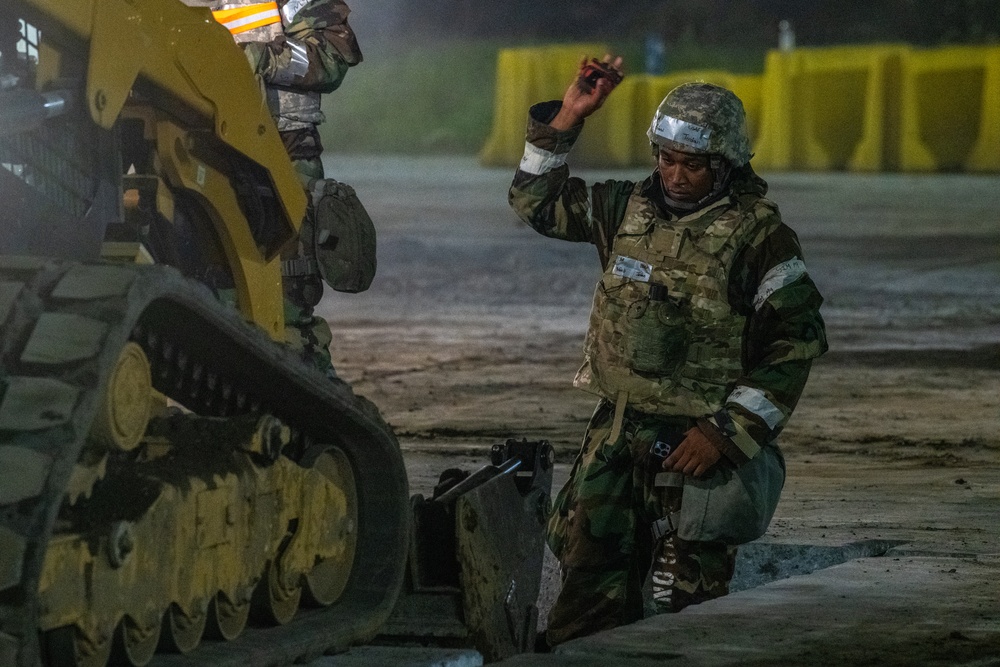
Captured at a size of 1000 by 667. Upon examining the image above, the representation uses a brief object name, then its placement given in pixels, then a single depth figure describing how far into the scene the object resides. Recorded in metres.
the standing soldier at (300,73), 15.68
